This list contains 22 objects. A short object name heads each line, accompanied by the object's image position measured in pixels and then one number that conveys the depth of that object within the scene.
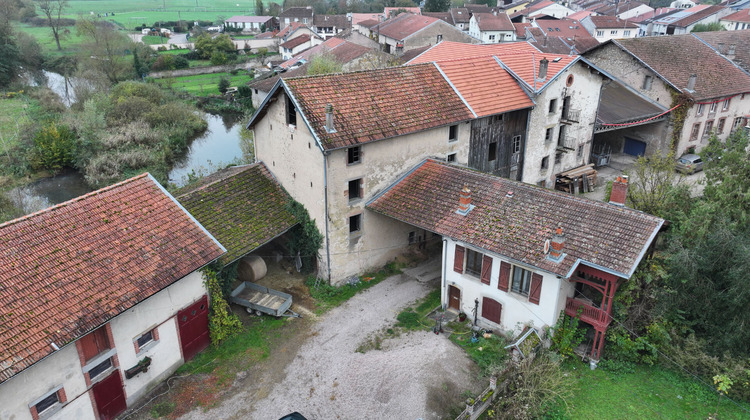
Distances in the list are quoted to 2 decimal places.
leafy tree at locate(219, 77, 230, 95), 70.88
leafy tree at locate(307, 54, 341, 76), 44.19
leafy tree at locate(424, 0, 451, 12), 109.19
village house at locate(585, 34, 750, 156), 36.69
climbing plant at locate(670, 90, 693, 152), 35.97
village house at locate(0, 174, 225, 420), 14.10
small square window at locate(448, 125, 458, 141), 25.98
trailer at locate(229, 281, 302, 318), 21.69
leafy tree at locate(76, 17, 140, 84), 65.19
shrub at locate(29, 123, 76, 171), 43.50
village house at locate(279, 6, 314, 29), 111.38
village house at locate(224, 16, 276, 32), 124.00
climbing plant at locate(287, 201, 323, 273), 23.64
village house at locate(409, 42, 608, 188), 28.27
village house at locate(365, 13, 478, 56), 68.06
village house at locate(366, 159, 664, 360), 17.64
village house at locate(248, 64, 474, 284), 21.91
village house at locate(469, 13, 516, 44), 86.56
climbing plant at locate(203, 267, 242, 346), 19.64
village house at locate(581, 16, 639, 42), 87.12
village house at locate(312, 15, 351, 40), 100.56
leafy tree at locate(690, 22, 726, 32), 79.04
